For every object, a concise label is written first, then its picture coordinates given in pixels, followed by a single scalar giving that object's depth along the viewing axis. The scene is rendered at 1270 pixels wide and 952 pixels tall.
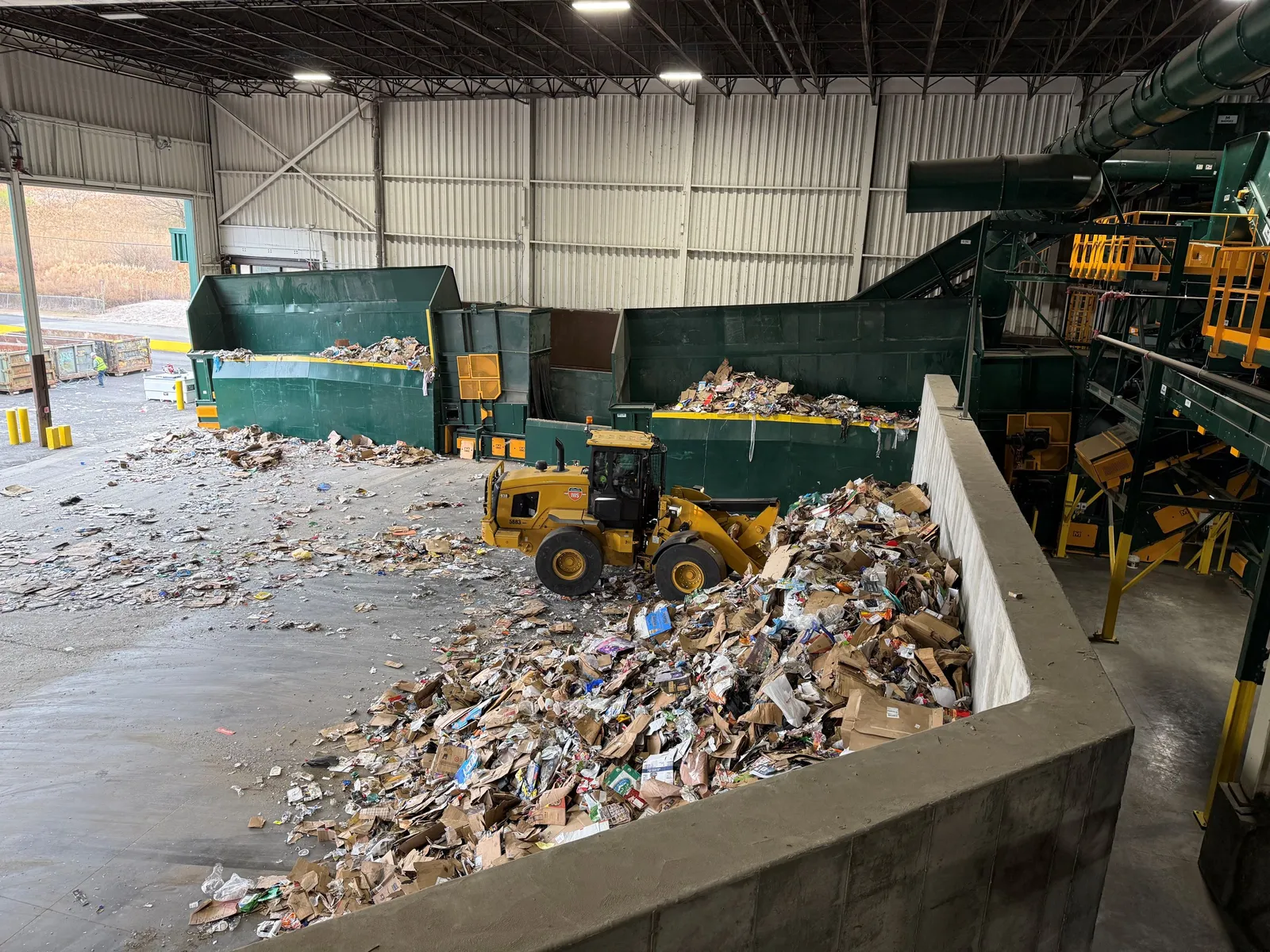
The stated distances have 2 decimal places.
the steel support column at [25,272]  14.95
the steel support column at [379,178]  19.52
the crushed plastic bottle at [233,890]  4.48
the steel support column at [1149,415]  6.75
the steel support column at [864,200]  16.28
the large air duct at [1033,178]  8.70
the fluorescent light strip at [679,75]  14.01
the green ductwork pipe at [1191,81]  4.68
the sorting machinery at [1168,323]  4.88
